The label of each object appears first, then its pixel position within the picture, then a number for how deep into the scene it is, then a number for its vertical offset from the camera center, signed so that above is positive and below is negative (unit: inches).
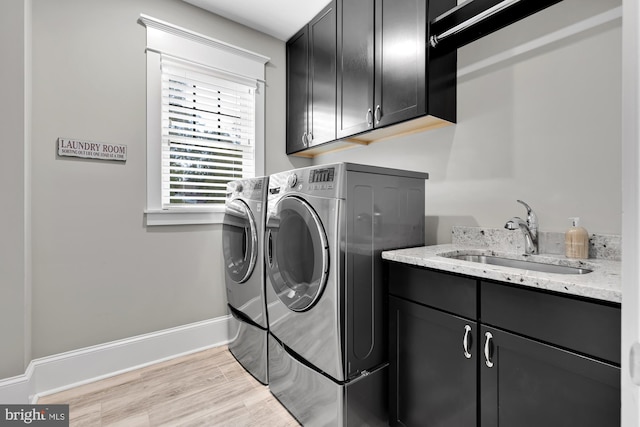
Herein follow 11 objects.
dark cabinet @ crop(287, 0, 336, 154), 92.8 +43.7
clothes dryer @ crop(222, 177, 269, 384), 77.6 -16.0
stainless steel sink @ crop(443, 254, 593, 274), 52.7 -9.5
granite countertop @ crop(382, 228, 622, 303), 34.8 -7.9
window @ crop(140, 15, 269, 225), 88.7 +29.5
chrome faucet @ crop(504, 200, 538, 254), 60.0 -2.8
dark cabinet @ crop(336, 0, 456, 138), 68.1 +36.6
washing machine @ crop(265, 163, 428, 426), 55.5 -13.3
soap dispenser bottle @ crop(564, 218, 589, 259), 53.7 -4.7
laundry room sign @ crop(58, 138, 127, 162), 75.9 +16.4
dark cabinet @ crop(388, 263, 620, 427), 35.3 -19.8
